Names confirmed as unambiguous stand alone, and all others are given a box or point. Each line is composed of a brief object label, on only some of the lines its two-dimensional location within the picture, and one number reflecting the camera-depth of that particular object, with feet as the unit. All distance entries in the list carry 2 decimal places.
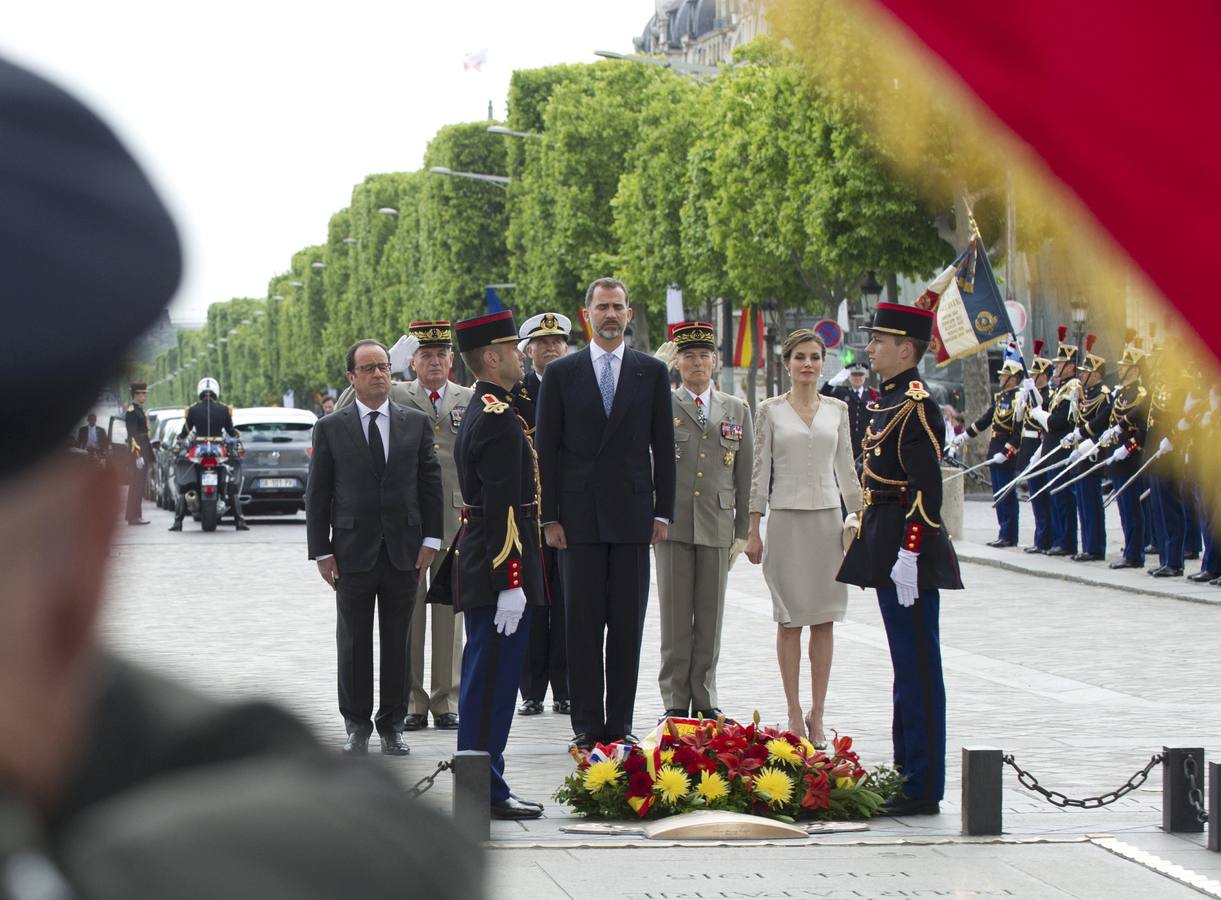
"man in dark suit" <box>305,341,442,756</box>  60.54
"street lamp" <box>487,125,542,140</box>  413.06
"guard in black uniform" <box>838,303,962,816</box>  50.85
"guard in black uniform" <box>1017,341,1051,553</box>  150.41
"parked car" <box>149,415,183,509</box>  212.91
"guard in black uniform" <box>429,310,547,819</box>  50.37
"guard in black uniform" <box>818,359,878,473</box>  132.26
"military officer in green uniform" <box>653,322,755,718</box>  65.10
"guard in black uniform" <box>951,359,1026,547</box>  157.17
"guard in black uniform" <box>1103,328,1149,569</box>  135.95
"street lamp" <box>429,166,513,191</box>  426.10
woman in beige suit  61.82
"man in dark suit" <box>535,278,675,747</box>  58.95
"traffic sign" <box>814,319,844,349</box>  212.04
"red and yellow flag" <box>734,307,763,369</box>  253.34
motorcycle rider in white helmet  177.88
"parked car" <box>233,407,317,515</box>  196.34
